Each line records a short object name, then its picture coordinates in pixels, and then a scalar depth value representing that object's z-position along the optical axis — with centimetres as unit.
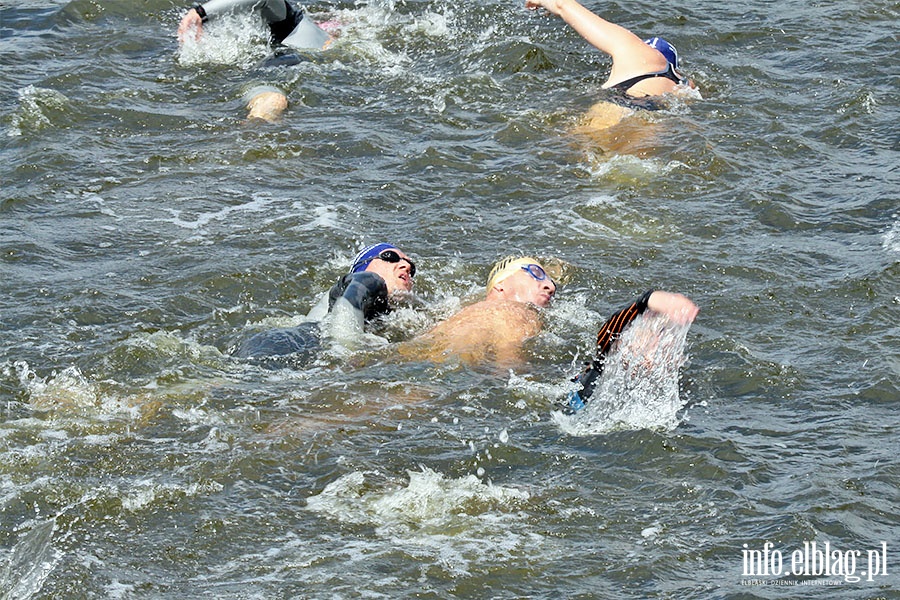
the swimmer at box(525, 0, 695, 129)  2478
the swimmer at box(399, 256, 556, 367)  1717
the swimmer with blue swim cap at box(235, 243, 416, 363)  1678
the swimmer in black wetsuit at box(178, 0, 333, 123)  2715
